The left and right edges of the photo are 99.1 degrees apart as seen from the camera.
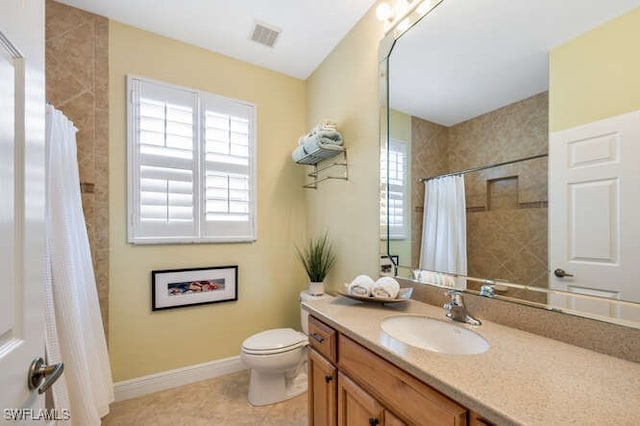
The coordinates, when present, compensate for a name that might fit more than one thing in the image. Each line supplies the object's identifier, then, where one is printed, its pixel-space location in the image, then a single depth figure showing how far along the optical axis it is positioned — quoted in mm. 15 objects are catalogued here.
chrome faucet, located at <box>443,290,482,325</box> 1127
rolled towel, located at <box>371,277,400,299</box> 1362
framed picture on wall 2109
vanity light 1676
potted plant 2258
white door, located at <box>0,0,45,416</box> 585
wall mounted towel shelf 2102
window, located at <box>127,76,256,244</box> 2066
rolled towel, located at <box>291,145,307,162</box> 2285
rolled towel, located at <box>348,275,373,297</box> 1407
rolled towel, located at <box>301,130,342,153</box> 2047
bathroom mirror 881
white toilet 1835
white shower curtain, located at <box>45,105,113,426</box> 1403
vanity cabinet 746
